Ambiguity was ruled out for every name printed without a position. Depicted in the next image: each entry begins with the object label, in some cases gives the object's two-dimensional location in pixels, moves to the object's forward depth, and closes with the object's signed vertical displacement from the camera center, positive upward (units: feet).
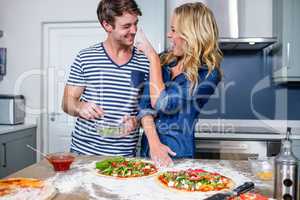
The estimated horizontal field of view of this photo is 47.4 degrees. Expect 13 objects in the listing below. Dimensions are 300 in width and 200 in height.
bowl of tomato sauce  4.43 -0.85
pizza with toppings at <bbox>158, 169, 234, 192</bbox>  3.73 -0.96
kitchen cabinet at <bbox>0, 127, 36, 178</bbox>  9.92 -1.69
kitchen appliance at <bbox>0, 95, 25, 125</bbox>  10.90 -0.44
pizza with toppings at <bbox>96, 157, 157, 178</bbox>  4.25 -0.93
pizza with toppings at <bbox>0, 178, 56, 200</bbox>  3.30 -0.95
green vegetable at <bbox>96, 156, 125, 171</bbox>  4.47 -0.90
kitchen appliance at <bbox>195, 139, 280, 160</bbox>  8.64 -1.32
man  5.58 +0.20
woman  5.04 +0.15
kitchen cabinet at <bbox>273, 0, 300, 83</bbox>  9.14 +1.69
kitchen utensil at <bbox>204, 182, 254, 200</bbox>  3.04 -0.87
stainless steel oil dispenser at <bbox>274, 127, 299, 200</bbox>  3.20 -0.71
